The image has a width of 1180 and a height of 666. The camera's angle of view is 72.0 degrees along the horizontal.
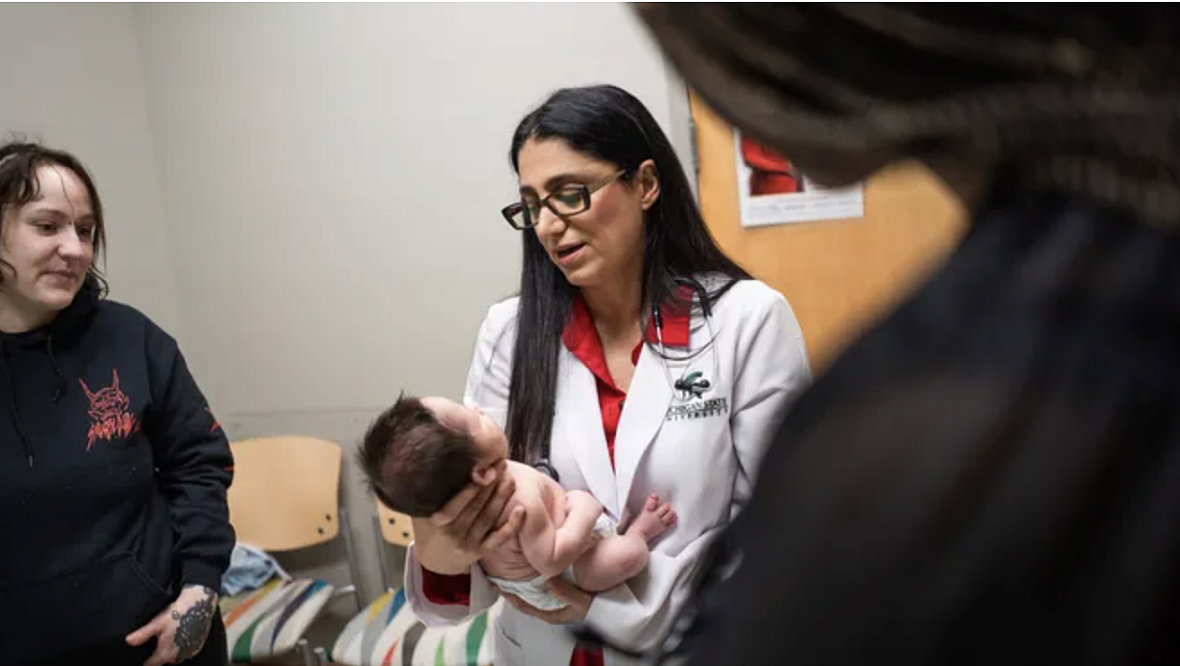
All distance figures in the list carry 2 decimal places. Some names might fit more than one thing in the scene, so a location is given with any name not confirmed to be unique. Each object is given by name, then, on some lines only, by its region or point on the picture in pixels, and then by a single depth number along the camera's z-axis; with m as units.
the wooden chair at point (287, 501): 3.12
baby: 1.35
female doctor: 1.43
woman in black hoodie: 1.80
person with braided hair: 0.33
